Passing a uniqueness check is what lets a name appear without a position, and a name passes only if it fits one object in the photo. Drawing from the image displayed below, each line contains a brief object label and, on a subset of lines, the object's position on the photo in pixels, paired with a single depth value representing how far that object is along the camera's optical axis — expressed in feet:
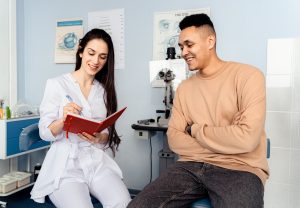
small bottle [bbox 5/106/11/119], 8.21
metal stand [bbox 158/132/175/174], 7.25
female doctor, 4.63
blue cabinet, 8.02
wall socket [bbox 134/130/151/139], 7.14
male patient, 4.13
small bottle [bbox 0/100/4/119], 8.19
